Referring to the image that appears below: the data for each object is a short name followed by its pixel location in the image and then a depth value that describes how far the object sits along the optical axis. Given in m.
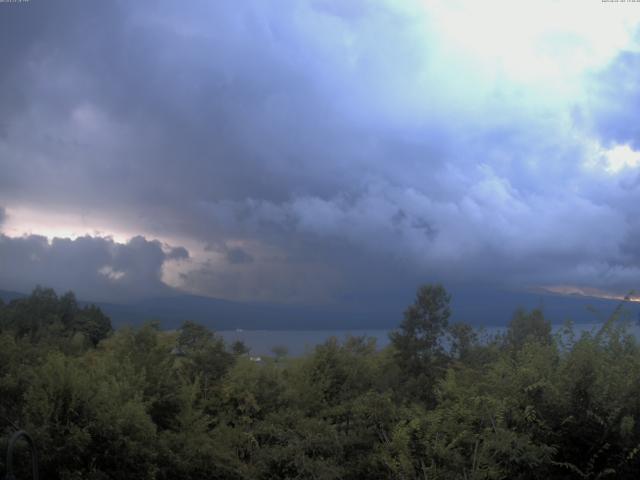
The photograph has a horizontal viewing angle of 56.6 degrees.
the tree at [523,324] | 16.50
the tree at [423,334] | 15.12
